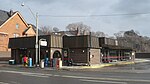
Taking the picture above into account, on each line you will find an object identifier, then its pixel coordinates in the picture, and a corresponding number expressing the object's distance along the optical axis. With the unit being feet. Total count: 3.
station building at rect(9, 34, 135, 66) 131.13
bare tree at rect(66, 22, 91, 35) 427.33
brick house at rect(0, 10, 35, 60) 224.94
